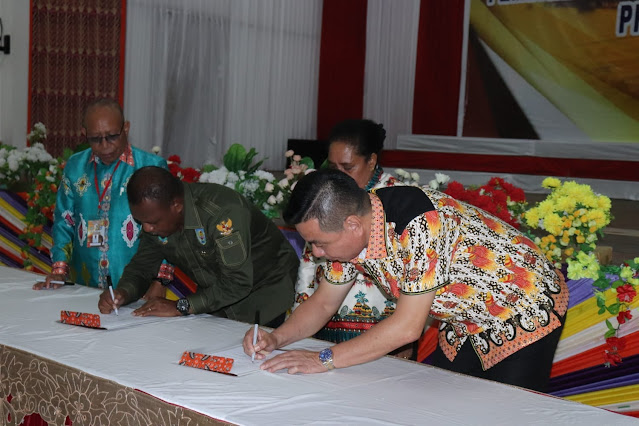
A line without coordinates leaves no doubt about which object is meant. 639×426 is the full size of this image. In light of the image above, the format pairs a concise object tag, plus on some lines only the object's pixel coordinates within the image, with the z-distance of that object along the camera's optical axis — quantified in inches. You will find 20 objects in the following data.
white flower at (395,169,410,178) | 138.7
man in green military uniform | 89.4
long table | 59.8
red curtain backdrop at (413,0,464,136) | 446.9
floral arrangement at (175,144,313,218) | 141.6
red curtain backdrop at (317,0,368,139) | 457.4
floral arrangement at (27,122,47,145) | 202.7
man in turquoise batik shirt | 112.7
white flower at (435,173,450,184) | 134.4
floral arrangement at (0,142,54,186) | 179.9
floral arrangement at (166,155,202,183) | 155.2
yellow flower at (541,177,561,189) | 115.7
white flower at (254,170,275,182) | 147.3
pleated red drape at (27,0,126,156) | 320.5
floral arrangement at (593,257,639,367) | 98.8
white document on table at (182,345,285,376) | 70.8
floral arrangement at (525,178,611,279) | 109.8
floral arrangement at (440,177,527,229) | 124.6
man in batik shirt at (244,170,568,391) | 64.2
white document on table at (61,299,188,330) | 86.6
